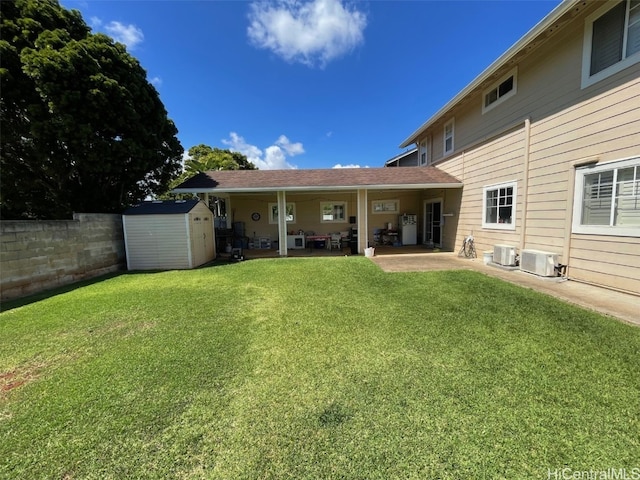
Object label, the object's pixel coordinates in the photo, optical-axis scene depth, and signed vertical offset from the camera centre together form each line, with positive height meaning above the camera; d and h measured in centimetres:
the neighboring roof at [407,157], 1554 +395
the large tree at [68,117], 665 +308
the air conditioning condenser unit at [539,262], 570 -108
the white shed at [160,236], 805 -46
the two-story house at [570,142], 448 +161
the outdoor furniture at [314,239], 1165 -93
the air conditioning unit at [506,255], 680 -104
